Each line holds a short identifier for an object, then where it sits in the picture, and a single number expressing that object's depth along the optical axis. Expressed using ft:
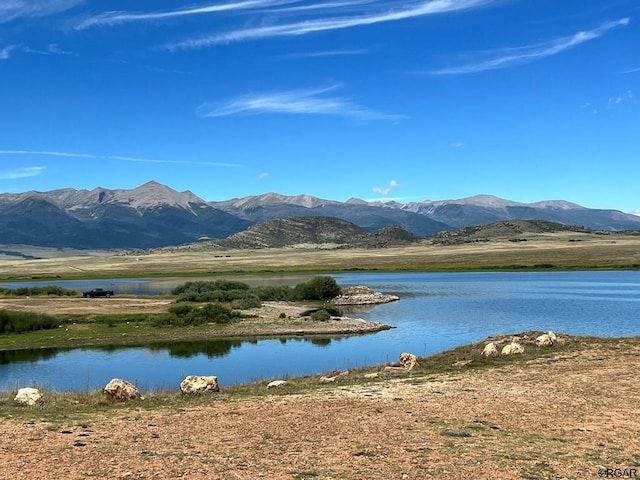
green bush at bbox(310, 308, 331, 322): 184.85
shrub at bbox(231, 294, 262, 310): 213.25
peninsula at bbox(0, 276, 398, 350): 165.37
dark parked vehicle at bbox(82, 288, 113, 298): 279.94
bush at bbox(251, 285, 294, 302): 252.83
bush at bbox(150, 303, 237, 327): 179.83
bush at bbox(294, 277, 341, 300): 262.67
